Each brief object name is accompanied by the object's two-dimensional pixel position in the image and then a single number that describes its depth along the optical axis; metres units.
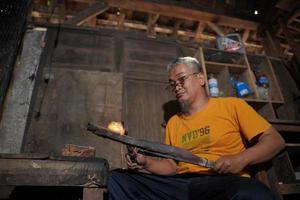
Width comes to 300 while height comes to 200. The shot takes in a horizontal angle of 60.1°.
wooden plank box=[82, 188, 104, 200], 1.33
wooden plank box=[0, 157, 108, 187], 1.29
